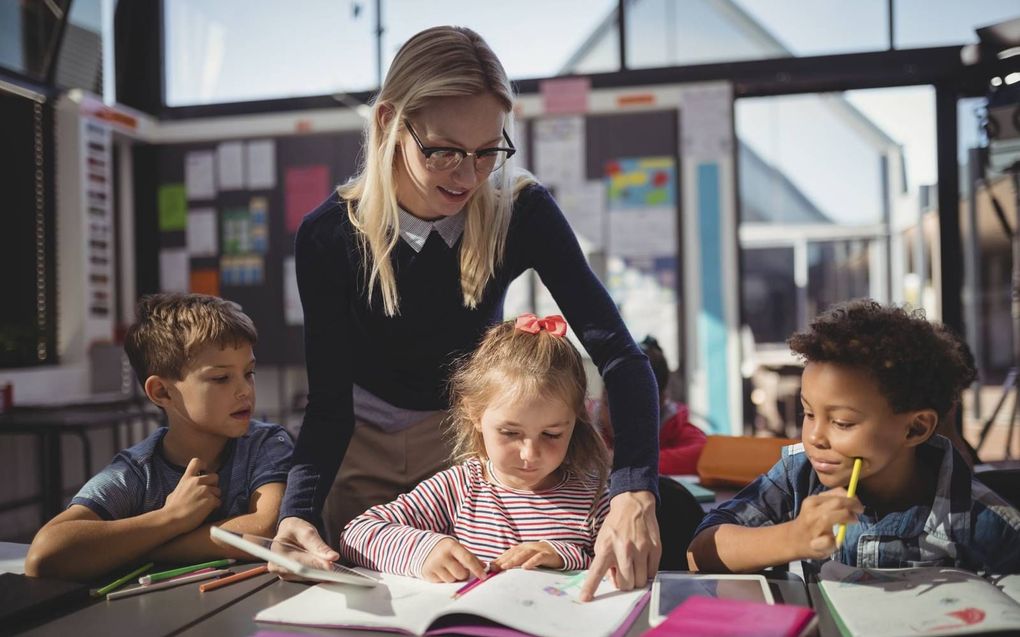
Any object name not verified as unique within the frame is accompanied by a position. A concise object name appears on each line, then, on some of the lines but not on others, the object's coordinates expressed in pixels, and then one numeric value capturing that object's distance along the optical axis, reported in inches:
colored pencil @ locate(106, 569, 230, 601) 40.4
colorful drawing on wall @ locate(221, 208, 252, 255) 180.4
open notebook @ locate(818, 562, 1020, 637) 31.4
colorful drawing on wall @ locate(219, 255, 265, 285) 178.9
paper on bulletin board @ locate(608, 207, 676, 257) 163.2
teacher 47.1
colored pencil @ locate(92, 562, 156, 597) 40.6
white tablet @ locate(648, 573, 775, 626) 35.1
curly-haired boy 41.1
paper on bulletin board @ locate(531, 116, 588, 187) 166.7
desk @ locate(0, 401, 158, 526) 114.6
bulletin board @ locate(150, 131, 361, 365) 176.7
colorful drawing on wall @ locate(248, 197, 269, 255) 179.3
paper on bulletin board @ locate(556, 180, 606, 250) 166.2
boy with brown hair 45.7
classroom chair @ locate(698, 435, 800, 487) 68.1
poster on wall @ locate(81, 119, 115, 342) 168.1
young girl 48.2
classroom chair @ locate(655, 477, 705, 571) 50.1
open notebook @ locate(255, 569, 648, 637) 33.2
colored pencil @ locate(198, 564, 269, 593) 40.5
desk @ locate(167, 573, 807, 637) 34.0
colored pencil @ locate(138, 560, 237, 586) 41.8
